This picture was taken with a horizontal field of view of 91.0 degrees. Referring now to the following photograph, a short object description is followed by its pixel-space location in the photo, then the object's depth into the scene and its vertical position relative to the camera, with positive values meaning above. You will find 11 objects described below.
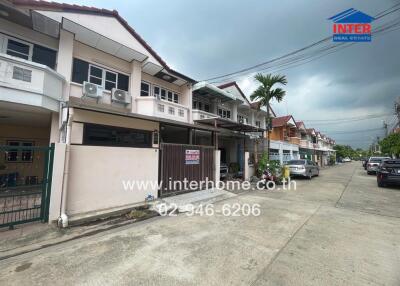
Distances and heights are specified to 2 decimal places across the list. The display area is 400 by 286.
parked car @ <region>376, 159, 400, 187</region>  11.99 -0.76
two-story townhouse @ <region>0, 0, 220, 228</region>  6.03 +1.50
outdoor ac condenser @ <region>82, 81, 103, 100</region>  8.03 +2.68
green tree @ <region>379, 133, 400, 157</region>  19.47 +1.81
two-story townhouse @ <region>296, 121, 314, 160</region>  31.74 +2.40
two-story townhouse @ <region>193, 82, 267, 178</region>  13.60 +3.07
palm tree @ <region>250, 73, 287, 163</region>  15.29 +5.35
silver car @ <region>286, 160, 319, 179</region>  16.48 -0.77
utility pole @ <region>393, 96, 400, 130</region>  26.30 +7.07
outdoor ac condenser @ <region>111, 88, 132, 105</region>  8.99 +2.76
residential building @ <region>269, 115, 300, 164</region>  23.27 +2.91
